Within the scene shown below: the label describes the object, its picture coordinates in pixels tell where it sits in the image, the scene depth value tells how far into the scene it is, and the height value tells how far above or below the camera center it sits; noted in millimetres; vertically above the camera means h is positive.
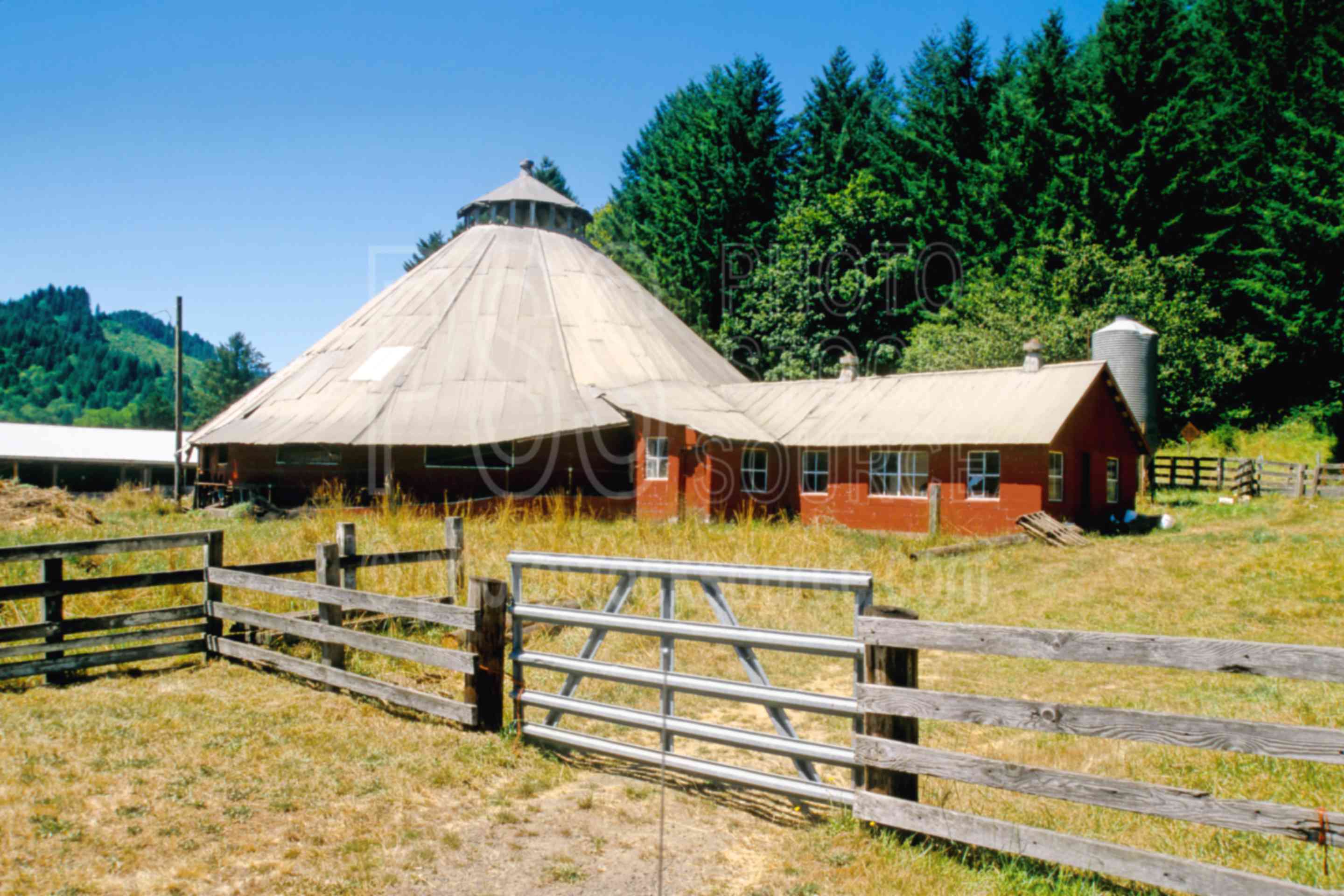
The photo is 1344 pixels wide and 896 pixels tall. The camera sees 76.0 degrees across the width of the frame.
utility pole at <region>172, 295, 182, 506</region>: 33375 +1092
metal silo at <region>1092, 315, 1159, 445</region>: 28750 +3288
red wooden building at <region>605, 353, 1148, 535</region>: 21000 +256
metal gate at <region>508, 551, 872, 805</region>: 4812 -1350
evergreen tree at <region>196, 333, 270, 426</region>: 88125 +8113
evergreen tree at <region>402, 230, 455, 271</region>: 64125 +16287
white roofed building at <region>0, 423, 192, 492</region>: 45438 +256
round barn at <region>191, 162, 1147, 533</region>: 21703 +910
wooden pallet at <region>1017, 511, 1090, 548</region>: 19047 -1615
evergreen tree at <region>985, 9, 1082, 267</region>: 37438 +13535
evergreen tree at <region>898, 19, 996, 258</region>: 40531 +15595
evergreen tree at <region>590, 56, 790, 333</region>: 43594 +13484
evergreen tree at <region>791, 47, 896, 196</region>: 43312 +17292
